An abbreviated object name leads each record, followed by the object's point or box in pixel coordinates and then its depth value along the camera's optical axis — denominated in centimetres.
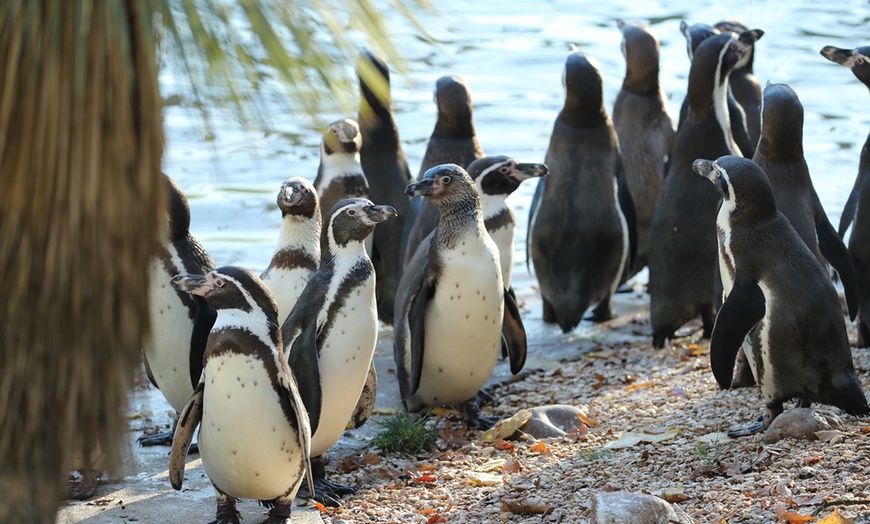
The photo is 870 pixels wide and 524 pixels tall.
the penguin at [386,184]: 1530
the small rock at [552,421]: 1048
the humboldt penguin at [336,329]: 948
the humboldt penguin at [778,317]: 933
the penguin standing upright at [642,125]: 1778
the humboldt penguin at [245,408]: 819
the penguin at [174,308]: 1031
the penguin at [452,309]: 1101
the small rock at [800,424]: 869
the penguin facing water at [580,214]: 1507
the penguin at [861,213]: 1217
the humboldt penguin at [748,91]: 1833
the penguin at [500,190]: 1270
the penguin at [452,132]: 1513
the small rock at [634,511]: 695
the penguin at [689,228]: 1391
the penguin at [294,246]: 1090
